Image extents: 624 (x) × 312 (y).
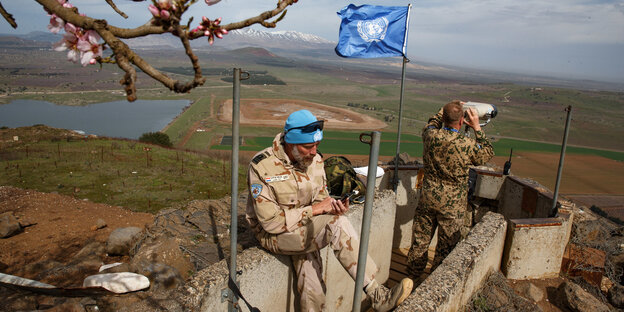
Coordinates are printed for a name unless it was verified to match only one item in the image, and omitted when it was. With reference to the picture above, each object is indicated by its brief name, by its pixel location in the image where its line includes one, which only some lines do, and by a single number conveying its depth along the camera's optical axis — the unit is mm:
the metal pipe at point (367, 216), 1999
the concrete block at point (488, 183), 6129
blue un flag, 7172
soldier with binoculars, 4473
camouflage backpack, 4141
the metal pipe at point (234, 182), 2412
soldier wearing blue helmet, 3150
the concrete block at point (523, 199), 5125
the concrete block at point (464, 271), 2959
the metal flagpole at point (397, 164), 6105
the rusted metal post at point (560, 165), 4430
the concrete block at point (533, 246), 4320
